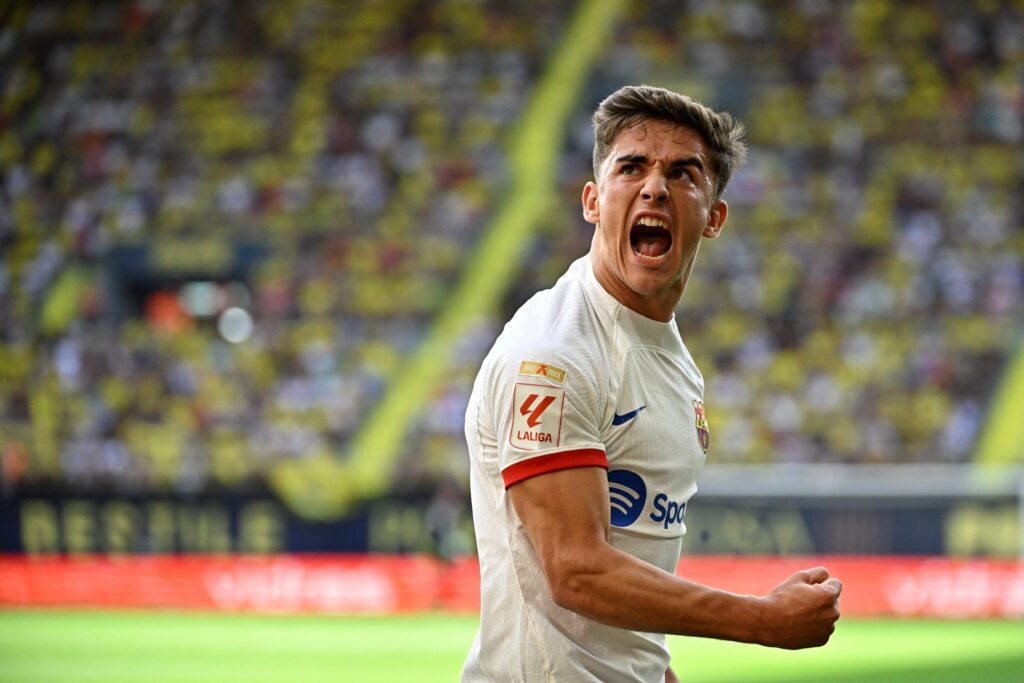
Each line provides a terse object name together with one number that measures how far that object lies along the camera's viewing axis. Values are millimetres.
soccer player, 4684
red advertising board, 29703
